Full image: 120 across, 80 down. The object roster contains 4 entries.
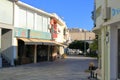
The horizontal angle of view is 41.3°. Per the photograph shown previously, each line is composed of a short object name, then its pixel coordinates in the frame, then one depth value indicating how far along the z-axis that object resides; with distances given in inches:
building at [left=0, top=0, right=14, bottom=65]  661.3
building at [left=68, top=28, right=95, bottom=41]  2564.5
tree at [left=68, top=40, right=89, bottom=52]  1939.5
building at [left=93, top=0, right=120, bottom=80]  273.8
